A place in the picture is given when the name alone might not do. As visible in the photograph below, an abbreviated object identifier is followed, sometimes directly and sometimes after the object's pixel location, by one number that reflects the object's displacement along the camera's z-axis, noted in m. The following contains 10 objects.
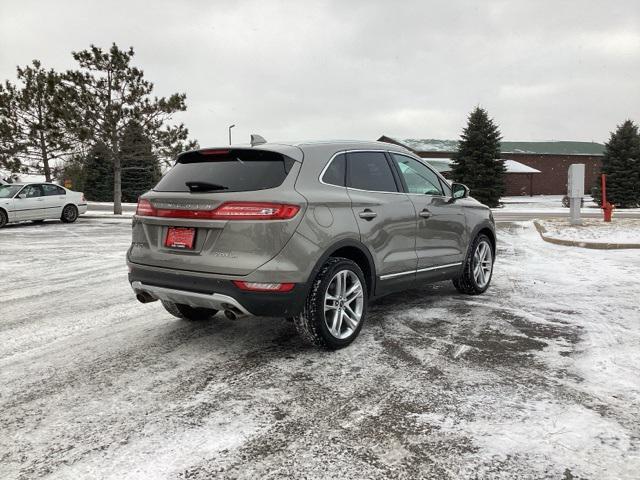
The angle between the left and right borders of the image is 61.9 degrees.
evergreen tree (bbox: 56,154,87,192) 28.94
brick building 65.56
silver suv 3.89
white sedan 18.48
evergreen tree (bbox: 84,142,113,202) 50.62
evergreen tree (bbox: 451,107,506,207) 39.81
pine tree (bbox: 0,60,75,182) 28.42
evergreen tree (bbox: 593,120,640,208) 39.19
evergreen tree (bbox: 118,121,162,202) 27.47
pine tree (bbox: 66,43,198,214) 26.38
